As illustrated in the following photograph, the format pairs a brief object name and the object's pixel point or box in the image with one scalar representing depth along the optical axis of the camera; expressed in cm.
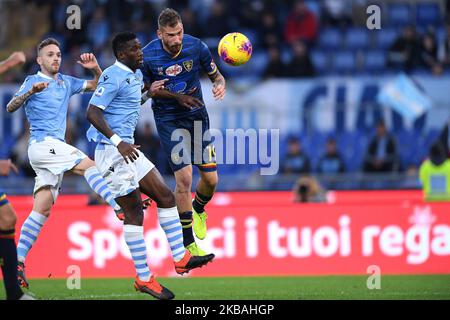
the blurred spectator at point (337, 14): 2148
